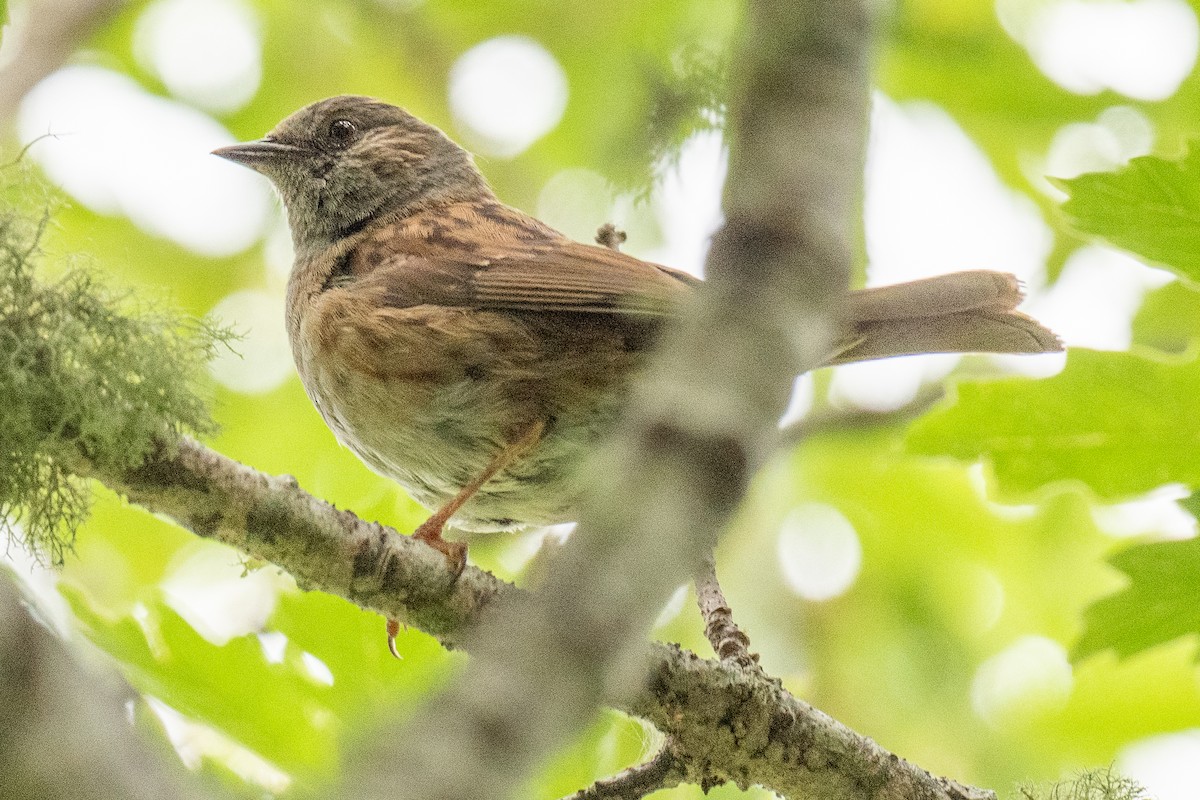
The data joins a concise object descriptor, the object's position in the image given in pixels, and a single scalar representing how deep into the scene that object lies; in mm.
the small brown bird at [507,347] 6855
